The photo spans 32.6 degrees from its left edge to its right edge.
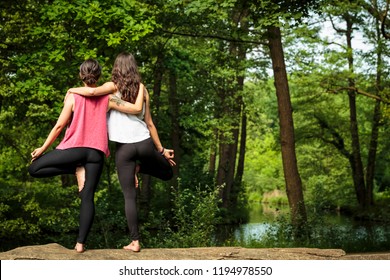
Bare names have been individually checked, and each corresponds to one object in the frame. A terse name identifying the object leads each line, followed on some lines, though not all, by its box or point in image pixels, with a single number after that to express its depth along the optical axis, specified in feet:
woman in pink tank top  23.47
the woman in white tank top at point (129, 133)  23.71
